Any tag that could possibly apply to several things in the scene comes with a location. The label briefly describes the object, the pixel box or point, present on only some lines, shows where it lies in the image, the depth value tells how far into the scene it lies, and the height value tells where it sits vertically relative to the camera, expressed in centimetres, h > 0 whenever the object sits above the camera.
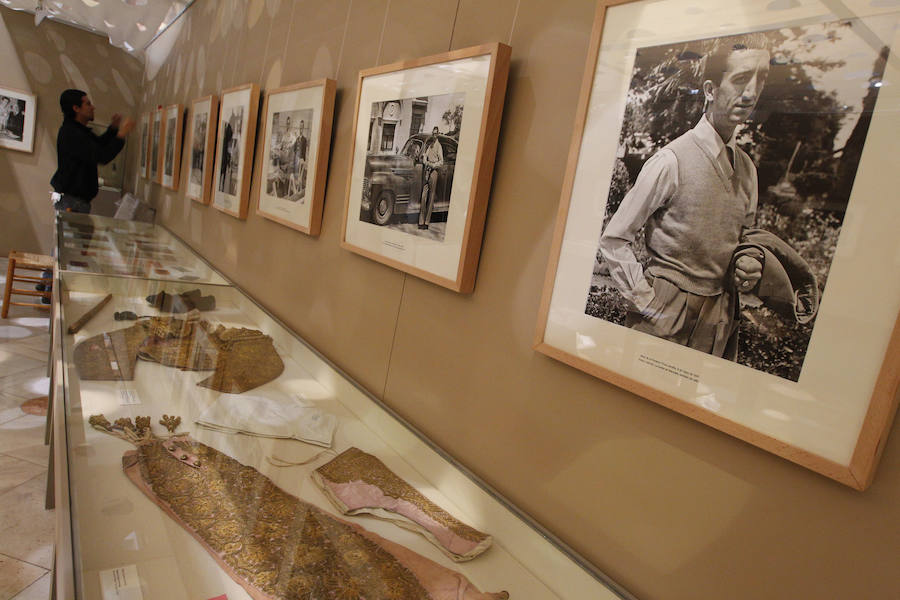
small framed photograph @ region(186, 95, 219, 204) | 447 +18
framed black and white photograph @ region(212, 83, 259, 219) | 365 +16
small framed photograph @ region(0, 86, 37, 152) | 803 +26
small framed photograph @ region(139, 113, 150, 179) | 741 +21
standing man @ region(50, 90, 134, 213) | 600 -3
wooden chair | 578 -143
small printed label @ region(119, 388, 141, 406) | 161 -73
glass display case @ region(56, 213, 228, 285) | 304 -65
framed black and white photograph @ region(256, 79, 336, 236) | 271 +16
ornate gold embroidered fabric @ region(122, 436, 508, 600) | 106 -77
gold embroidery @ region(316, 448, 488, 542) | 152 -87
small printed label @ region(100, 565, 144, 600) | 94 -77
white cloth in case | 162 -79
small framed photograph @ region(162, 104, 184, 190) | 556 +20
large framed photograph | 90 +7
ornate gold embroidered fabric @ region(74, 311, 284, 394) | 186 -72
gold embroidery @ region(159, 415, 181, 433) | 150 -73
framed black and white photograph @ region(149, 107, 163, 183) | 651 +16
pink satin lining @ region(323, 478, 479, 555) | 142 -86
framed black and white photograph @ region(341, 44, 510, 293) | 167 +15
